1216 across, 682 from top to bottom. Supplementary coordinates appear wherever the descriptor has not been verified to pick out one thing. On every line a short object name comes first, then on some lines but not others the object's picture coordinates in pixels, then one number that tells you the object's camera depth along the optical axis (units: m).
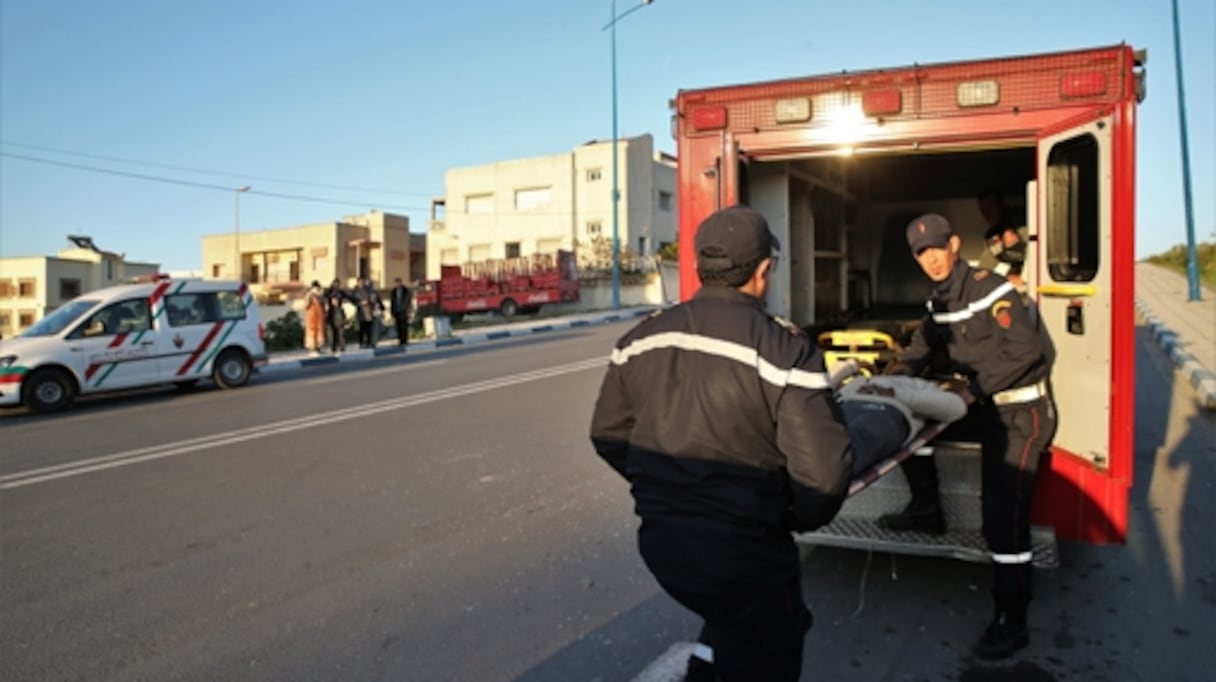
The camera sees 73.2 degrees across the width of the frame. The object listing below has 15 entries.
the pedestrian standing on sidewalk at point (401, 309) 21.05
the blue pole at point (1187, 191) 20.55
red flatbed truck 34.22
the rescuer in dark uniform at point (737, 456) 2.11
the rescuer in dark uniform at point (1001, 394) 3.46
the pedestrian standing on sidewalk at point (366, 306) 20.56
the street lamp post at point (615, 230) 33.19
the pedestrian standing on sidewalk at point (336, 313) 19.55
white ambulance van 11.52
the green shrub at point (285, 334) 23.50
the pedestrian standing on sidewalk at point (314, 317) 19.31
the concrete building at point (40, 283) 52.12
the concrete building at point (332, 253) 54.62
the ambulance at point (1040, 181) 3.76
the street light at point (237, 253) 58.12
